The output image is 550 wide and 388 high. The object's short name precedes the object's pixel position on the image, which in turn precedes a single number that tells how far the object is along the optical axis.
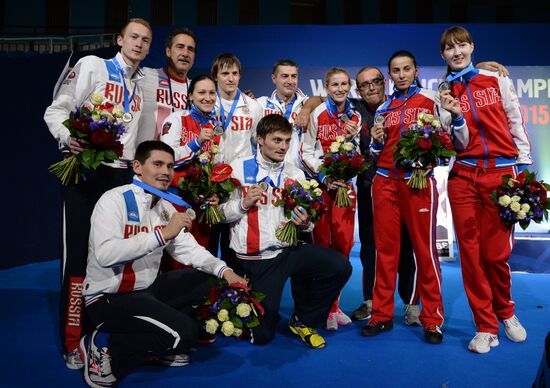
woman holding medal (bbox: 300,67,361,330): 4.10
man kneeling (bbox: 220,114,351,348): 3.60
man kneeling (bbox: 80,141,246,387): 2.85
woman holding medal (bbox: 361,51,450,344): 3.71
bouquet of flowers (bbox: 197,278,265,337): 2.98
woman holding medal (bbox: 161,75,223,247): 3.68
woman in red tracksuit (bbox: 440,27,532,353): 3.59
